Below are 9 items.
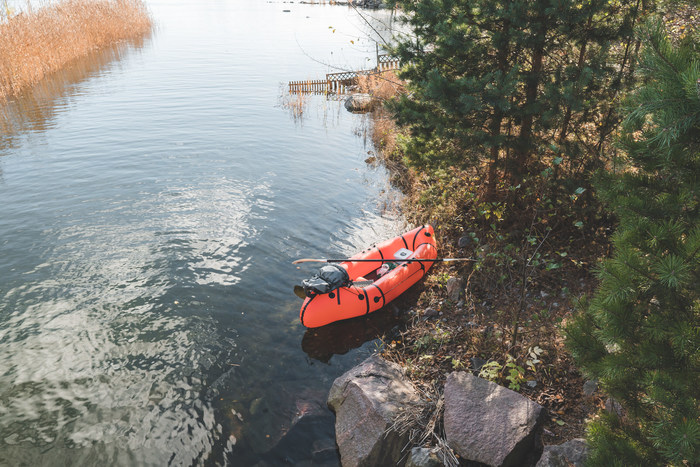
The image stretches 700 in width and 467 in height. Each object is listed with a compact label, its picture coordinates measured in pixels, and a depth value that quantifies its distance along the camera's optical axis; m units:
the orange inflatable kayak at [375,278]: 6.88
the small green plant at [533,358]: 5.03
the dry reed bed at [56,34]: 16.59
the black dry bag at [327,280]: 6.82
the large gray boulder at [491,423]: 4.16
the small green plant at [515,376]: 4.84
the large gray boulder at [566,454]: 3.75
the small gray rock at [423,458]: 4.33
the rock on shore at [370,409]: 4.61
